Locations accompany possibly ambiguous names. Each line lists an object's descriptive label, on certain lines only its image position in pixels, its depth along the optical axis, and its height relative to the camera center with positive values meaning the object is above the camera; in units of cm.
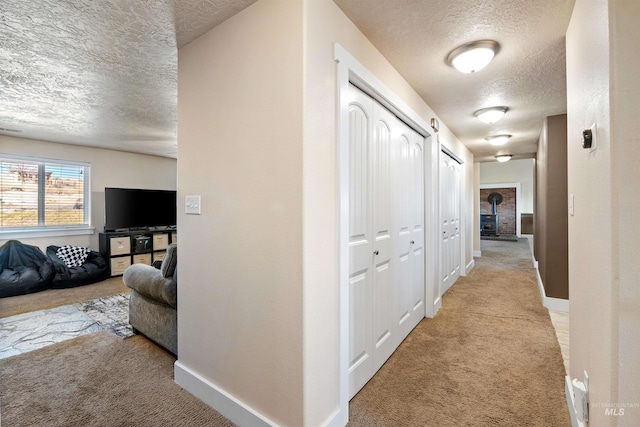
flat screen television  523 +12
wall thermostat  120 +33
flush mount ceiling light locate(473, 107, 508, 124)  330 +116
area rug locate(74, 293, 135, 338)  294 -117
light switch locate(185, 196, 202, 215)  190 +6
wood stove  1130 -45
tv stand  508 -60
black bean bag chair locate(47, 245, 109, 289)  442 -91
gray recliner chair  234 -76
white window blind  451 +36
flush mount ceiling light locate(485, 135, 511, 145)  461 +121
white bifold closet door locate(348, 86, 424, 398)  187 -18
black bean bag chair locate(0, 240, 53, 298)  403 -81
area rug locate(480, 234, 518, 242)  1038 -94
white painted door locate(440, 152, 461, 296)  394 -10
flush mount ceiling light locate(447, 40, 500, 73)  199 +113
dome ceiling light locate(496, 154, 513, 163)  628 +125
